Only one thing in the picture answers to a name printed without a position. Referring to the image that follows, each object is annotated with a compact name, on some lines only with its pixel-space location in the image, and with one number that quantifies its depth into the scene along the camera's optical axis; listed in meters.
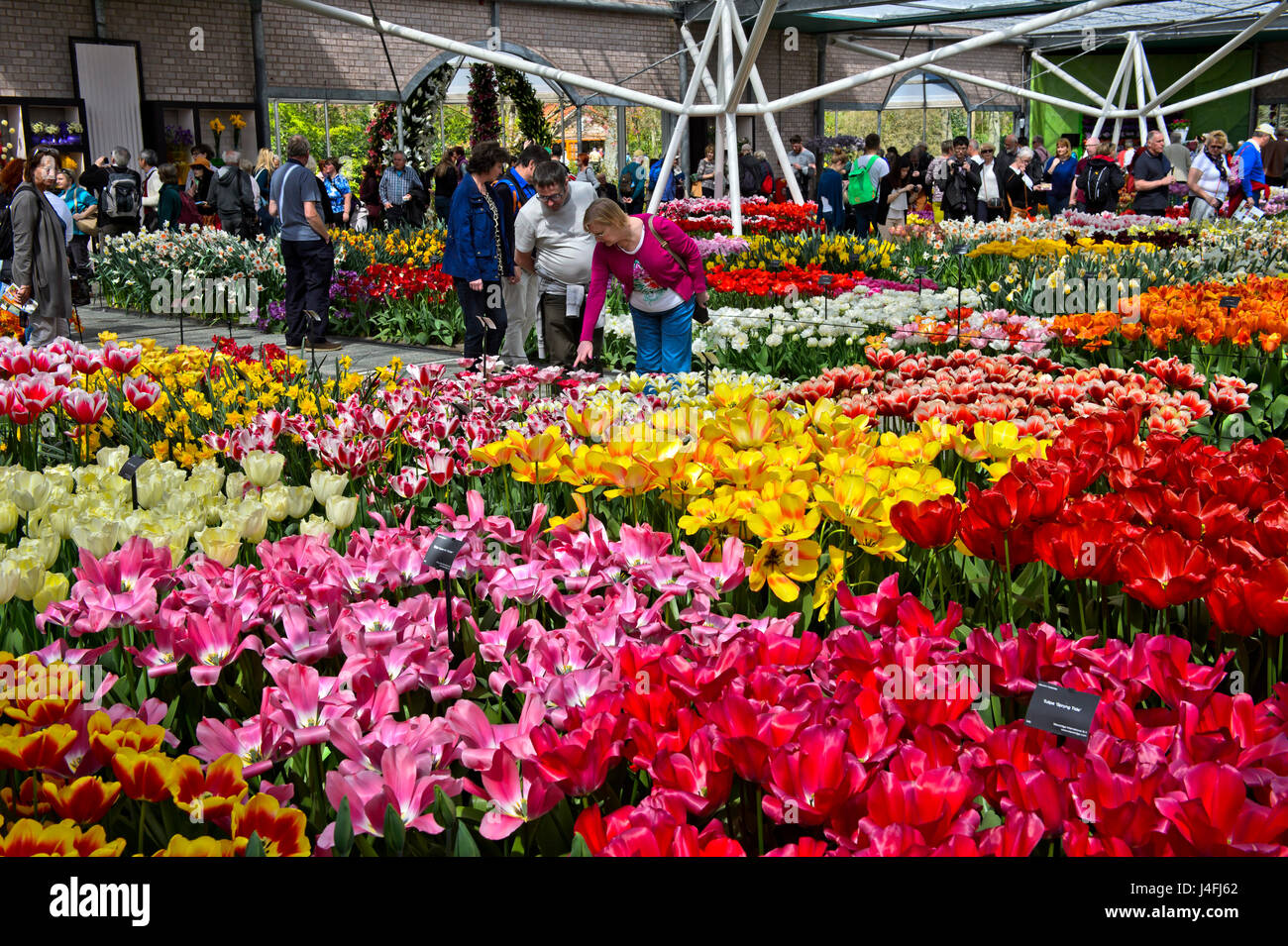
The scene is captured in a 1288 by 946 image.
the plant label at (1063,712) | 1.18
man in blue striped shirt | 15.51
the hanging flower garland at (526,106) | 21.22
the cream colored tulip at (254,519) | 2.13
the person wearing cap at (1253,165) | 15.27
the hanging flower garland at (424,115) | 22.33
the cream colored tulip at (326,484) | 2.38
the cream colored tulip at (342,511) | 2.25
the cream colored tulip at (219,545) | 1.95
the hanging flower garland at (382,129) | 21.56
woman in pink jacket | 5.48
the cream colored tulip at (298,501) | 2.33
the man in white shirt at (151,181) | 15.57
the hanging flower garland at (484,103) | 20.45
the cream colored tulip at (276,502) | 2.24
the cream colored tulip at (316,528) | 2.07
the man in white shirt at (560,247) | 6.66
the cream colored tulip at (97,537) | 2.01
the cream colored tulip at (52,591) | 1.80
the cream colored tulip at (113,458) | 2.76
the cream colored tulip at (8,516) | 2.17
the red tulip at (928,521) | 1.79
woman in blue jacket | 7.37
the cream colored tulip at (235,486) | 2.41
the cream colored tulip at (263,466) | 2.52
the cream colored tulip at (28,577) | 1.80
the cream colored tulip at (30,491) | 2.29
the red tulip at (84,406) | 3.29
